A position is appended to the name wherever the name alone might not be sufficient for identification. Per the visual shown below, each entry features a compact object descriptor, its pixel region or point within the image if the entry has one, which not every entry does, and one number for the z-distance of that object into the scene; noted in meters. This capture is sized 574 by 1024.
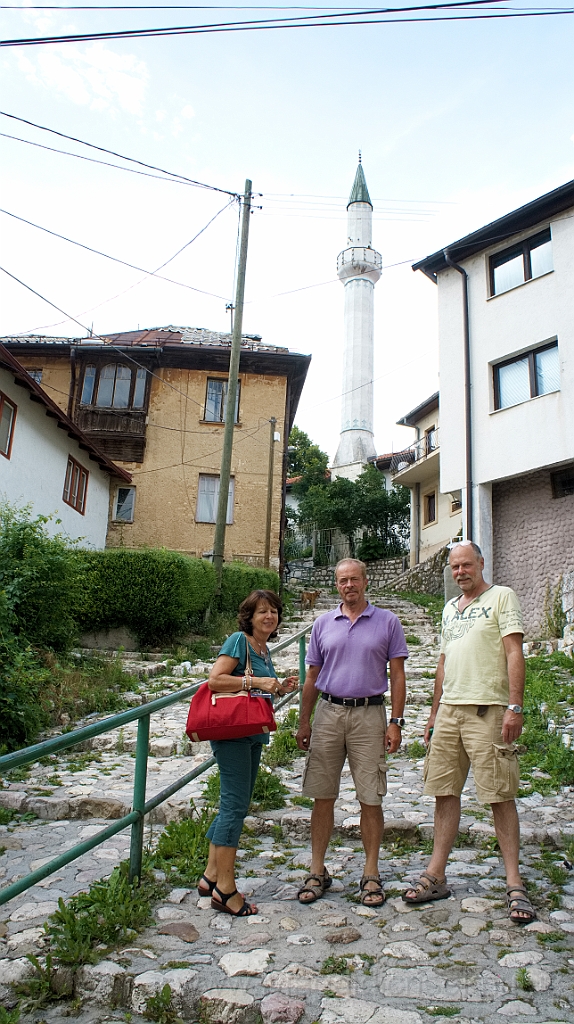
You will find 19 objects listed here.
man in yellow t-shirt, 3.33
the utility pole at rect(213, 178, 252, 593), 13.77
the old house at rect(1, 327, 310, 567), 20.69
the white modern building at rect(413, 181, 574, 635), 13.22
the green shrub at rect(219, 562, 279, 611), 15.44
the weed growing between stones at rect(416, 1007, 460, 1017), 2.46
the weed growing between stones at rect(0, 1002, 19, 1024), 2.34
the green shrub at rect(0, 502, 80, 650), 8.25
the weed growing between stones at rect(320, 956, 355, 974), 2.75
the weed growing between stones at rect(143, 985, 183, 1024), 2.48
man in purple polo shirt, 3.50
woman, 3.22
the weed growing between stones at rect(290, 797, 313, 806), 4.86
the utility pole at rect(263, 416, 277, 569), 20.25
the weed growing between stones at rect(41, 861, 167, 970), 2.73
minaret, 39.28
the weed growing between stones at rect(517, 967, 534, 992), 2.60
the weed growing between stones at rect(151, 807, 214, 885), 3.63
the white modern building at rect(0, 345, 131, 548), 13.23
